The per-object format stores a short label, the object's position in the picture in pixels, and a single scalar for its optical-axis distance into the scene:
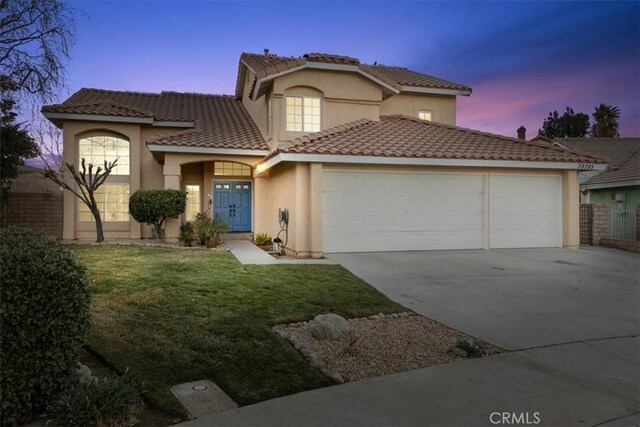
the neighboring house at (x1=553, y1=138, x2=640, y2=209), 20.50
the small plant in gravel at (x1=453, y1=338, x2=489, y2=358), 5.32
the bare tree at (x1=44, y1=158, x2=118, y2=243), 14.69
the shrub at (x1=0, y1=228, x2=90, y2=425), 3.48
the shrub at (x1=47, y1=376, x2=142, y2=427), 3.51
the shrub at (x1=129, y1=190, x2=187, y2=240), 14.25
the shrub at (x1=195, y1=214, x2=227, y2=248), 14.09
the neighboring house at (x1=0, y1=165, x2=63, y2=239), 16.47
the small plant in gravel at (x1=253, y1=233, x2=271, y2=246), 15.47
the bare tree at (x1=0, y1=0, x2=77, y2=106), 11.69
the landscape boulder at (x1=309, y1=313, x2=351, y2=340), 5.72
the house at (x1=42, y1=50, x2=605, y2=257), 12.97
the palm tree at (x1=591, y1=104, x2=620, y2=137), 51.31
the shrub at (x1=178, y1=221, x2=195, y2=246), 14.18
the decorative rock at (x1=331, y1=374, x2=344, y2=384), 4.54
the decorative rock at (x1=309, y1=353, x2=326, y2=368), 4.91
